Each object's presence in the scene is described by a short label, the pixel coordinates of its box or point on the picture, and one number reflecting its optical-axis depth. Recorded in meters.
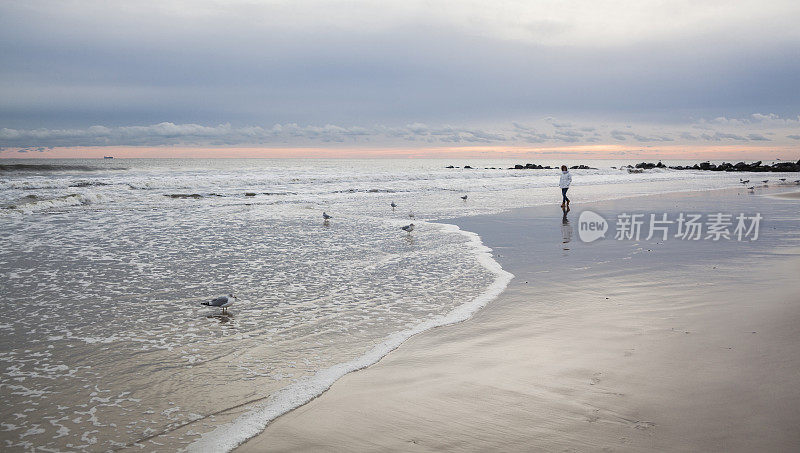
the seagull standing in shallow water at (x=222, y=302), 6.73
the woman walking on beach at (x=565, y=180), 22.20
